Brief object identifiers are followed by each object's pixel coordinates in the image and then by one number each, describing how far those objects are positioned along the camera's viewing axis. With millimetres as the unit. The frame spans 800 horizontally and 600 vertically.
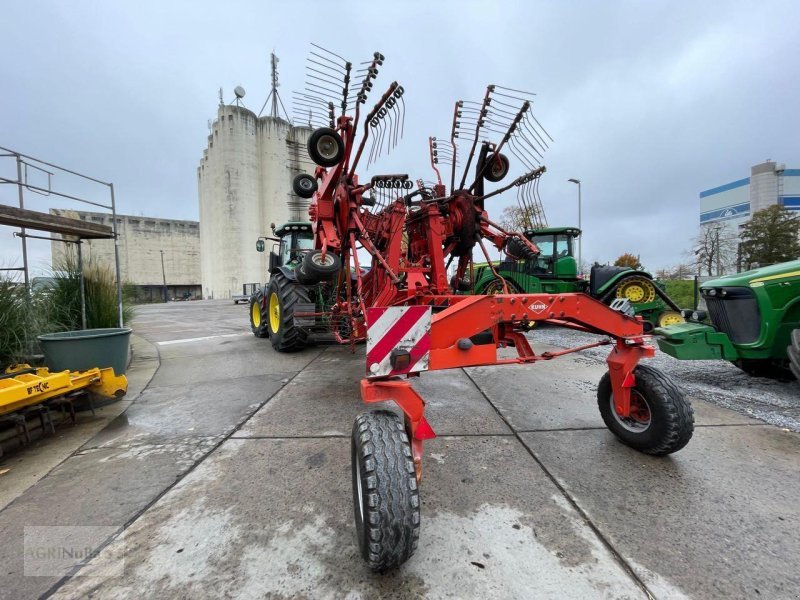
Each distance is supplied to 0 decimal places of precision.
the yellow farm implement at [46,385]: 2535
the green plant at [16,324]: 3797
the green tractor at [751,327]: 3799
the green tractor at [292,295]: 5672
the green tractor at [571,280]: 8523
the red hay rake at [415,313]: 1508
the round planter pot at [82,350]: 3406
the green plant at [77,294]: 5195
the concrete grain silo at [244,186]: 30828
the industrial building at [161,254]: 48938
